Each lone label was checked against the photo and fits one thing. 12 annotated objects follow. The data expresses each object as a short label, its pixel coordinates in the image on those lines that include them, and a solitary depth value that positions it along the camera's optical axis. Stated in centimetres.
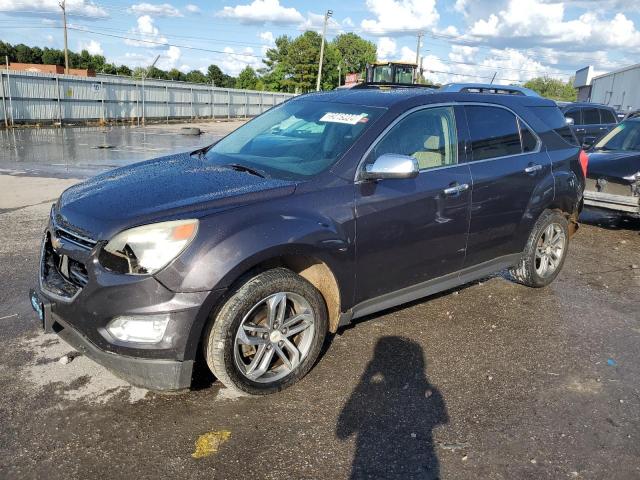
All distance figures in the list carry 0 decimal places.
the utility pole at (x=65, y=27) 4283
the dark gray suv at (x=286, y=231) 287
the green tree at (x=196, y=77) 10975
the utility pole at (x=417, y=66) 2734
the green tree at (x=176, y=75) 10206
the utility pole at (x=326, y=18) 5475
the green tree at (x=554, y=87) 10600
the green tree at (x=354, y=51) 11700
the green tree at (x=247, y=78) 9957
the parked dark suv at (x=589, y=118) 1409
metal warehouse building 4641
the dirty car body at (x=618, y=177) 776
